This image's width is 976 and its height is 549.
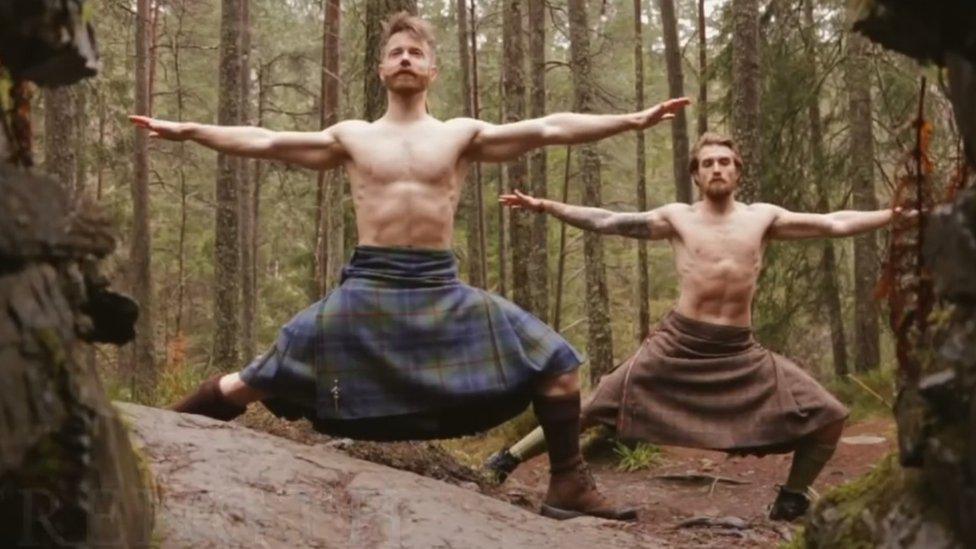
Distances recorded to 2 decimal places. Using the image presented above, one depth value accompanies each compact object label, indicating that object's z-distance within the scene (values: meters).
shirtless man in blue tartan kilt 4.99
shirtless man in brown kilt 5.72
